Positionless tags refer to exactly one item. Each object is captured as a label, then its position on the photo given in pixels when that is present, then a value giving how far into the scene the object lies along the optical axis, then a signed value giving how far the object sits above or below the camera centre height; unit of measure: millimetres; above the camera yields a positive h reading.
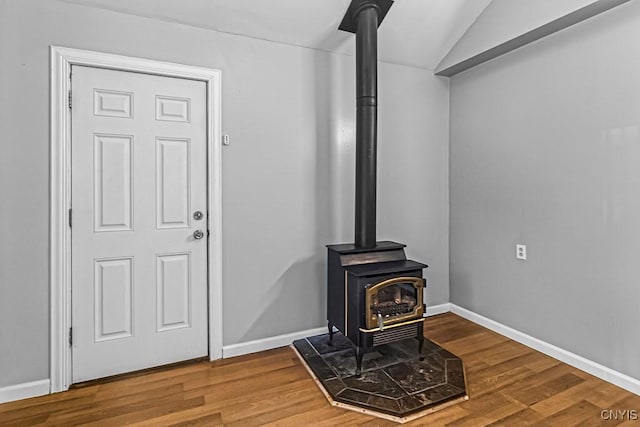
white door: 2209 -61
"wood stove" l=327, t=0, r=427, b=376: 2258 -372
